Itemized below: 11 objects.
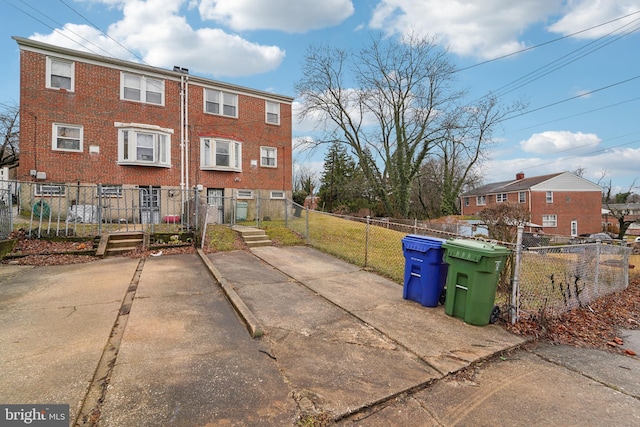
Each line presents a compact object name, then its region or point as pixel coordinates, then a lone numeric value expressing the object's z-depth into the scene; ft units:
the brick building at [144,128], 43.75
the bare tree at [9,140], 82.62
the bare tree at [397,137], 84.64
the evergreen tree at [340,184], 105.10
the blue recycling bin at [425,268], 15.64
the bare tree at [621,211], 97.30
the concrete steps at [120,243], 27.53
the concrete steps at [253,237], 33.22
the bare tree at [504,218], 25.74
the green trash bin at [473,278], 13.32
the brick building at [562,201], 116.37
